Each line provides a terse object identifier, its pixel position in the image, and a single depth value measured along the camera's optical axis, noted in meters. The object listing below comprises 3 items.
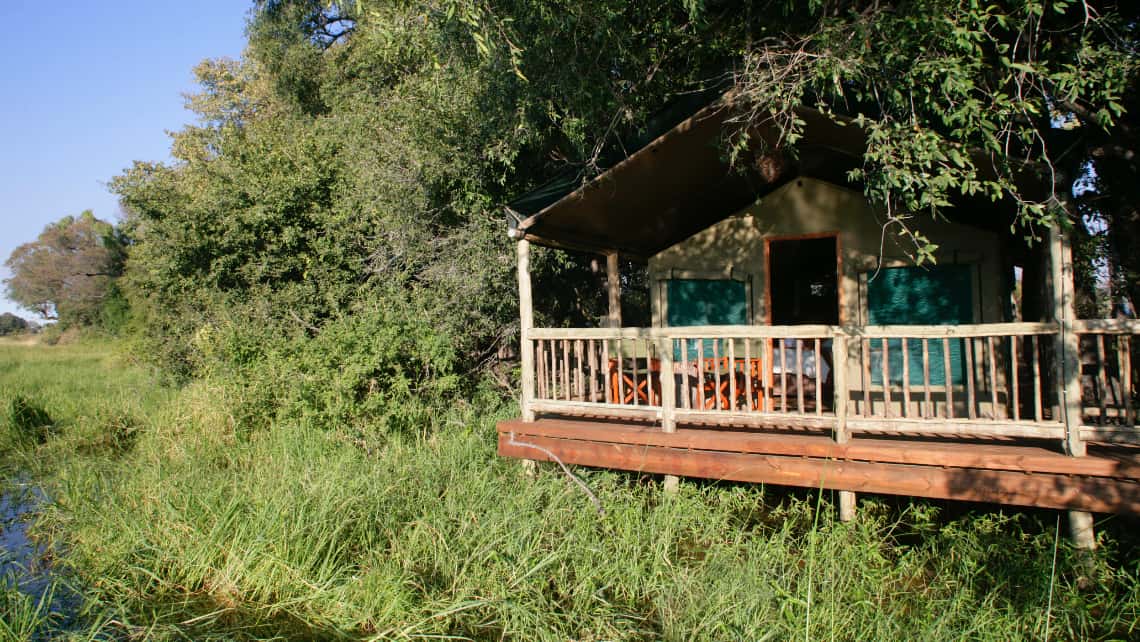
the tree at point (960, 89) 4.38
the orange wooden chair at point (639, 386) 7.31
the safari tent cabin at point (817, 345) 4.32
